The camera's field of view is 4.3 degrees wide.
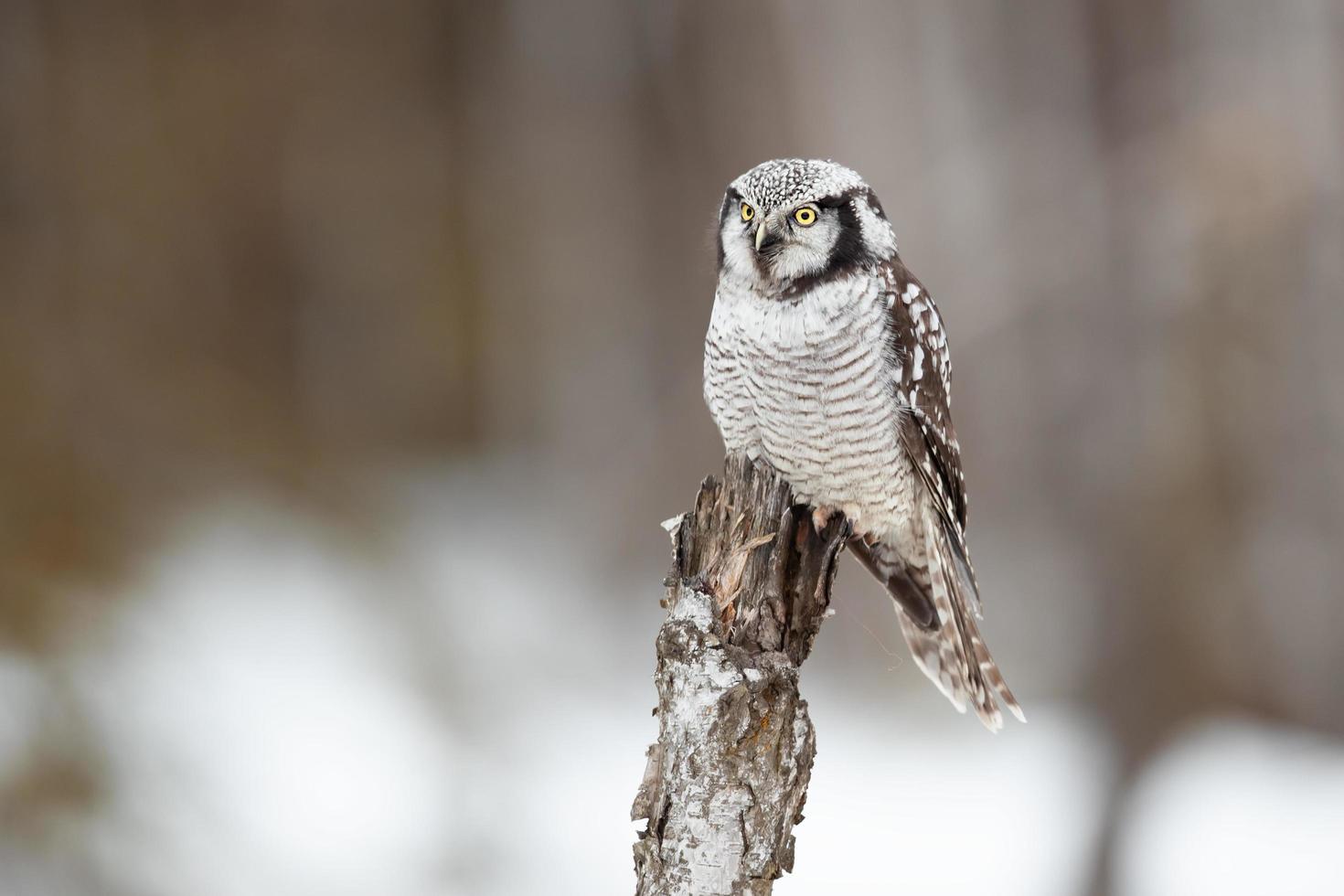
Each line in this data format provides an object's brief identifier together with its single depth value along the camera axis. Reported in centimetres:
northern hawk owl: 889
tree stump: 874
